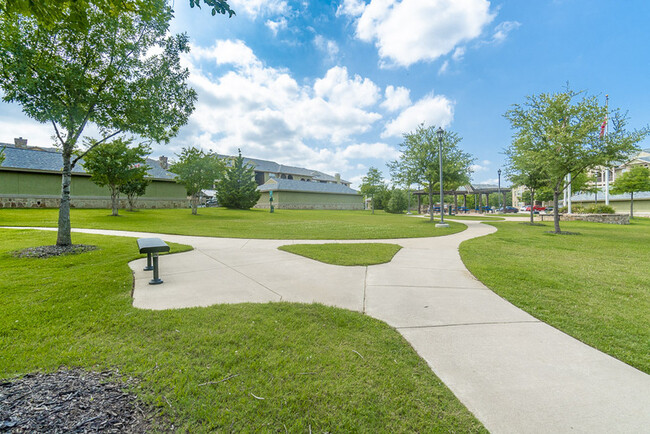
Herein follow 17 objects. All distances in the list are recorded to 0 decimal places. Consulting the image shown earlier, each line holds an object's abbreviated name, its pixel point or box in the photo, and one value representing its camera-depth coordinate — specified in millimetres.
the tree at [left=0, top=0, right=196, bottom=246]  6984
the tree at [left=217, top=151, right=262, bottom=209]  36031
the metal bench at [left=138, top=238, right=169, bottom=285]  4994
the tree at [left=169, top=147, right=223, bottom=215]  26828
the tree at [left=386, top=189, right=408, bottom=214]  43656
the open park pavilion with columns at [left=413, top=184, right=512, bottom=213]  38406
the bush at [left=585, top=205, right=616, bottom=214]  26953
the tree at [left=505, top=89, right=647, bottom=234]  13008
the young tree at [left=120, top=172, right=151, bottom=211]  24688
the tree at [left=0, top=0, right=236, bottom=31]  2758
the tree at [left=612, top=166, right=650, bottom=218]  27391
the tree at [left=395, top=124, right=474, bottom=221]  21453
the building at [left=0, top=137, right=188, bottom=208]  24922
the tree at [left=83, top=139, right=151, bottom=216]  20594
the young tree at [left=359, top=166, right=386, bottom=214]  47031
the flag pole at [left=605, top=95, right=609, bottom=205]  13328
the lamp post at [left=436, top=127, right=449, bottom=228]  16584
